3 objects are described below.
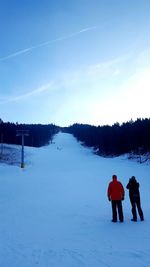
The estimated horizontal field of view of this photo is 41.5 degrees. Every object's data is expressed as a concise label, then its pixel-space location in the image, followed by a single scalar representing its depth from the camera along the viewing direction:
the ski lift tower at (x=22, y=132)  30.67
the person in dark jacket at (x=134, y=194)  7.95
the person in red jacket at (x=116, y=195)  7.96
